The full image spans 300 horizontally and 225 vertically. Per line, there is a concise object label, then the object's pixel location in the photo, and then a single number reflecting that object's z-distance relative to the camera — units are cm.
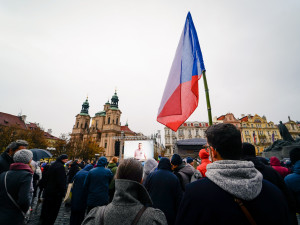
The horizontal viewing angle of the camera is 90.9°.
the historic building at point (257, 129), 4824
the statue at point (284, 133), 1178
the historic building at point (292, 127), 4881
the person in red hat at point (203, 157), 391
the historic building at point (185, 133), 5188
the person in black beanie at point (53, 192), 453
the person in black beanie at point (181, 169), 388
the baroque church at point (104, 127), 5441
